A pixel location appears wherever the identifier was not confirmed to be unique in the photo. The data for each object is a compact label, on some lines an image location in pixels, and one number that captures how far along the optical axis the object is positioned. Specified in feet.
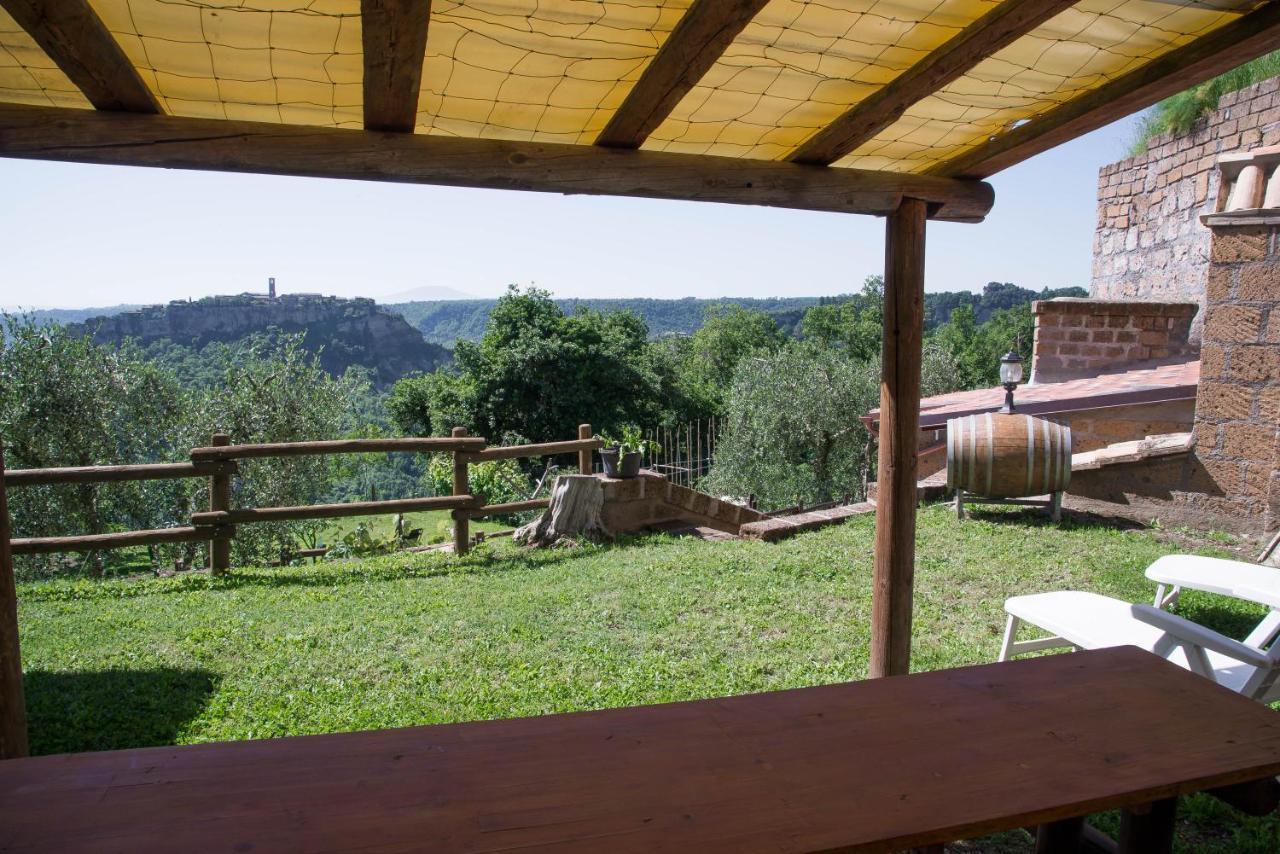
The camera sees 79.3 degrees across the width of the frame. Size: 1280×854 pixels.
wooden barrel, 20.57
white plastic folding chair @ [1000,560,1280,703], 8.39
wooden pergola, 6.38
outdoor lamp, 22.53
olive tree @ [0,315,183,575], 45.44
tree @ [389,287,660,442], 88.89
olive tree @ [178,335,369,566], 48.47
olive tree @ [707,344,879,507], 55.26
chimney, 17.47
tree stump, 24.12
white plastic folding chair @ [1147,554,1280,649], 9.30
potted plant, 25.40
